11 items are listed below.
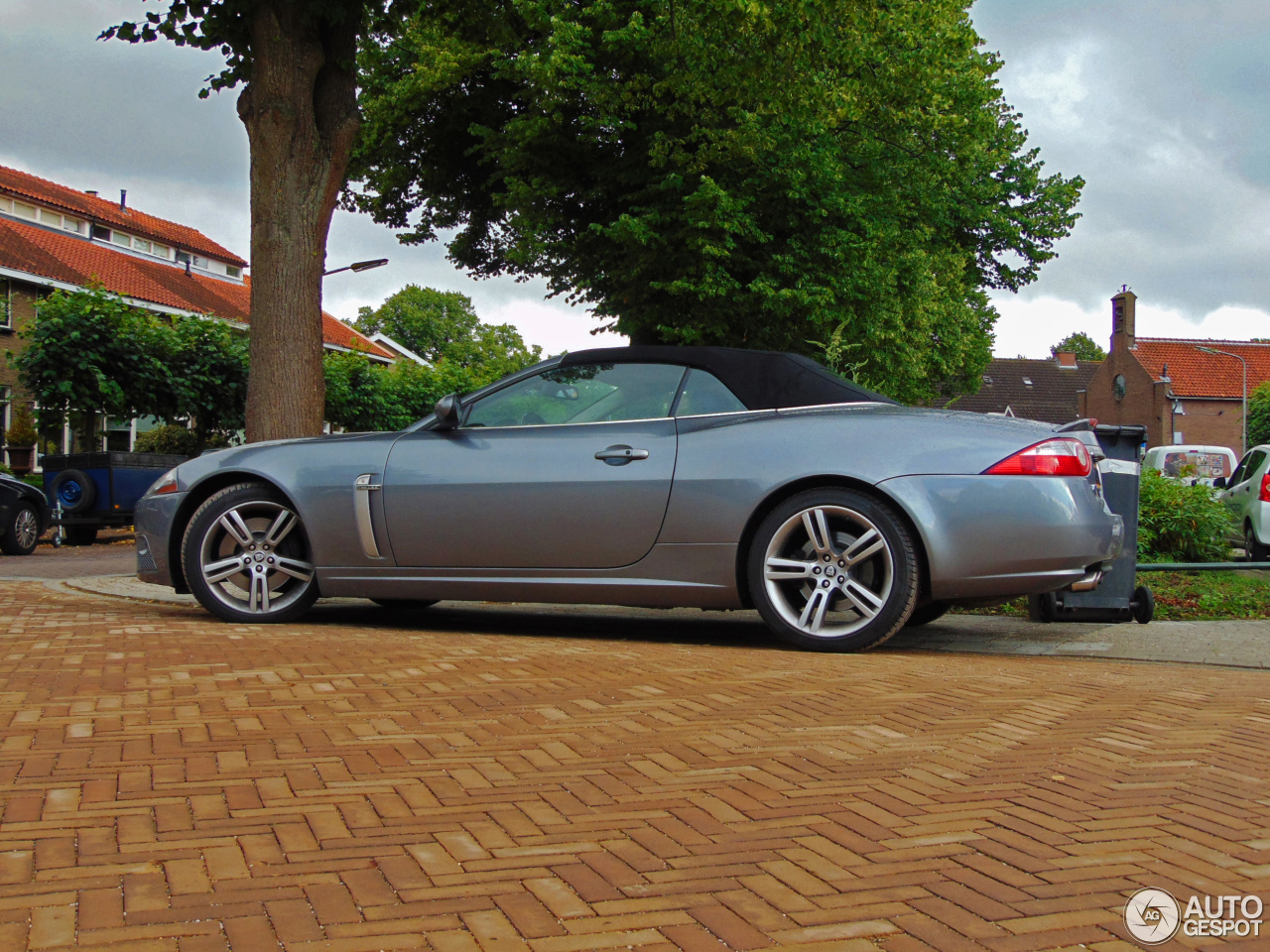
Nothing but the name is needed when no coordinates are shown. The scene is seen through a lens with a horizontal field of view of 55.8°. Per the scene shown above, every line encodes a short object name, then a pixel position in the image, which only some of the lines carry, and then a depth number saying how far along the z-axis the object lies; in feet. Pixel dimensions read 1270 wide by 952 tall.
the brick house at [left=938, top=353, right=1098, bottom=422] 245.45
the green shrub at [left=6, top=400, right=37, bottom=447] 86.53
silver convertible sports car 16.76
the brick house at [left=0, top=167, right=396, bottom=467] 98.37
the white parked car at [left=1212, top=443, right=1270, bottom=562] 44.55
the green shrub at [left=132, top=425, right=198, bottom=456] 81.92
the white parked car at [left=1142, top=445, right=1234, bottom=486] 73.77
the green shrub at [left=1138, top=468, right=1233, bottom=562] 32.40
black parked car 50.85
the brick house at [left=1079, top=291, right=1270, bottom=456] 203.00
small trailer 59.62
